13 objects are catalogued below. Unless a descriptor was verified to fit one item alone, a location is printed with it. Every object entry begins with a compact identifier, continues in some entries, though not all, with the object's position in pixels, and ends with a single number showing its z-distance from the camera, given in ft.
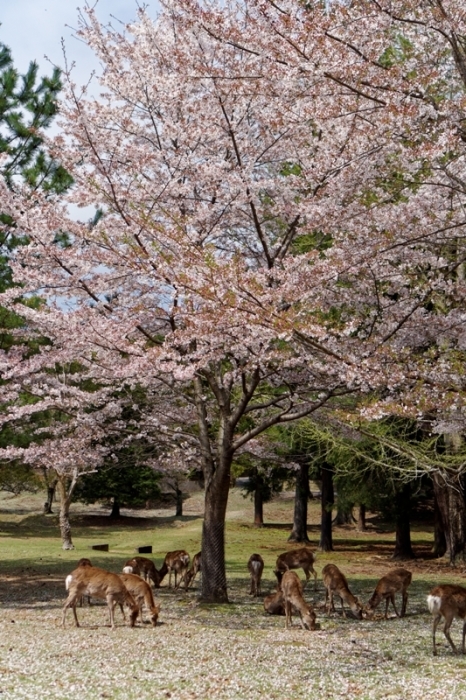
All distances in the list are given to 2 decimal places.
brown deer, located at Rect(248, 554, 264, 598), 46.91
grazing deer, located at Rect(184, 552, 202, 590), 49.57
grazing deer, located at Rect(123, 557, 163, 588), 47.75
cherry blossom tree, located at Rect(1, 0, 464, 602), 26.43
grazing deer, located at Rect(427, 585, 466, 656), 30.09
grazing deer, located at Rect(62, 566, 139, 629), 35.35
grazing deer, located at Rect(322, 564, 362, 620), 39.01
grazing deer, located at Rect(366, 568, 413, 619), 38.99
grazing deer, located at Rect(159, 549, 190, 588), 50.16
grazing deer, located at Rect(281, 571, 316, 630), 34.94
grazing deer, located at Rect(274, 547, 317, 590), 47.96
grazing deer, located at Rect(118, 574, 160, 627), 36.58
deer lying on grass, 38.93
